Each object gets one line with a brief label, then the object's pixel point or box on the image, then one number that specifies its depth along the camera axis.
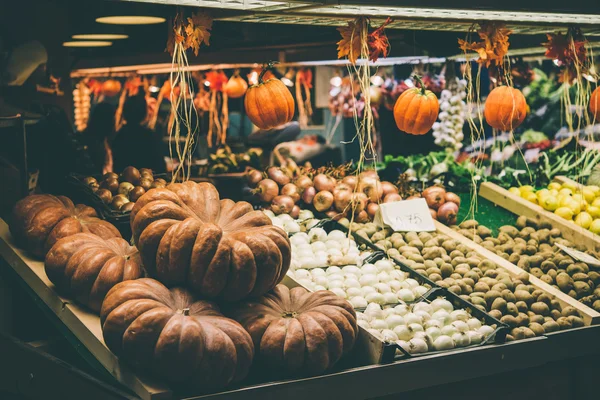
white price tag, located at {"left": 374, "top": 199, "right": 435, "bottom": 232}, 4.65
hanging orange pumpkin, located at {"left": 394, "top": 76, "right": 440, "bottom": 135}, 3.89
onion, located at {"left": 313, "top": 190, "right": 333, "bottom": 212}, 4.87
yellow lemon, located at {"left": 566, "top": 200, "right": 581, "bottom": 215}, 5.35
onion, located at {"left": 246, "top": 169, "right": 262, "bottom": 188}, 4.98
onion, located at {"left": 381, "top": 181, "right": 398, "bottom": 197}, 5.19
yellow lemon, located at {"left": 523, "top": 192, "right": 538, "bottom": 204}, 5.61
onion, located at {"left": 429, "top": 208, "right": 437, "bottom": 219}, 5.13
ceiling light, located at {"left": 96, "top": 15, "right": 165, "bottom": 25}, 5.52
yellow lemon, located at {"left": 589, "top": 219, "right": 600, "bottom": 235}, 5.15
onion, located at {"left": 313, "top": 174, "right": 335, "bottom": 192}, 5.03
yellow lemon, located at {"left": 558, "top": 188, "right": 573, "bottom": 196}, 5.58
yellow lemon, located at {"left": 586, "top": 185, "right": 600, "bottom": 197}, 5.64
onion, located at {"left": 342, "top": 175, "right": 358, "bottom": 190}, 5.16
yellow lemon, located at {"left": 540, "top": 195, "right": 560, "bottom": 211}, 5.42
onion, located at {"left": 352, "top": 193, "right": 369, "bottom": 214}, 4.85
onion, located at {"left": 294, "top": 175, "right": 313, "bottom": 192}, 5.00
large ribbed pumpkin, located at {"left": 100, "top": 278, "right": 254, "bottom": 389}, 2.63
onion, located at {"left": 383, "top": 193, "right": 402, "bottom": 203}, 5.04
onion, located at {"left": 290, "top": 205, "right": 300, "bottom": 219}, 4.82
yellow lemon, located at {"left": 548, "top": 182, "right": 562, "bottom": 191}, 5.84
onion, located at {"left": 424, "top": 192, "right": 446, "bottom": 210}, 5.20
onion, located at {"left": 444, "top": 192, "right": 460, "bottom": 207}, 5.21
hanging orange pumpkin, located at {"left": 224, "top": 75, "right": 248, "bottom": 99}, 8.45
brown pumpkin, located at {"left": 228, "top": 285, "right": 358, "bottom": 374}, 2.89
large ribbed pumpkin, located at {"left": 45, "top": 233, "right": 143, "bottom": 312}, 3.02
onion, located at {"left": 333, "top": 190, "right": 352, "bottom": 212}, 4.88
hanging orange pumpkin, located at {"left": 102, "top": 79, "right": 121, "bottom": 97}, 10.09
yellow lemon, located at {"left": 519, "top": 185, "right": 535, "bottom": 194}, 5.73
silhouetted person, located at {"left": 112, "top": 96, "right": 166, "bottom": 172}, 6.91
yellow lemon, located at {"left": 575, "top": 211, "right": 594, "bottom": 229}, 5.22
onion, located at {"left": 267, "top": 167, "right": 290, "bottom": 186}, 5.00
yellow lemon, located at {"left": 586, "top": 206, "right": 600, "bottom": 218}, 5.35
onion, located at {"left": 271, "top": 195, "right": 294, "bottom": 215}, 4.78
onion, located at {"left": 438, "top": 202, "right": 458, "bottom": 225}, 5.07
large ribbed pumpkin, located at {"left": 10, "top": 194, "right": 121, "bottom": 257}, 3.36
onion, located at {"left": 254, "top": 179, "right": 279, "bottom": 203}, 4.88
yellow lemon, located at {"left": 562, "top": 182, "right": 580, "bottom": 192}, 5.79
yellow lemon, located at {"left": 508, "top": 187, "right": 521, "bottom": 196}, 5.72
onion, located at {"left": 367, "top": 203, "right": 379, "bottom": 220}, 4.97
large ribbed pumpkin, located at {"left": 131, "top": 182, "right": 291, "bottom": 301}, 2.89
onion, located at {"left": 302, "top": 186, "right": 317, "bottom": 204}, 4.95
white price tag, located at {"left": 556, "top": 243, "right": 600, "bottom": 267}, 4.64
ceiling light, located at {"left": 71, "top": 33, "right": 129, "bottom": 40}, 6.84
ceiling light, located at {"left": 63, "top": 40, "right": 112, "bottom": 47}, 7.68
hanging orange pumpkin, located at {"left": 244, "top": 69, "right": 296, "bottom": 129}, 3.65
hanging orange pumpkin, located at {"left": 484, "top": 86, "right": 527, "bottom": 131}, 4.12
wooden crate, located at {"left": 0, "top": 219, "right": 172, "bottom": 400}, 2.67
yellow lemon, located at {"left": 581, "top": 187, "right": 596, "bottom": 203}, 5.58
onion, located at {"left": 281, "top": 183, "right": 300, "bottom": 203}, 4.90
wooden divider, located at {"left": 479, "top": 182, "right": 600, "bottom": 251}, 5.02
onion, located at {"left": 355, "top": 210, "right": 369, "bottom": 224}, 4.91
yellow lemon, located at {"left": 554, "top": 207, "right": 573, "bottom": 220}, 5.29
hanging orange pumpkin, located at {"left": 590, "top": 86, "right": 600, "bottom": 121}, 4.62
